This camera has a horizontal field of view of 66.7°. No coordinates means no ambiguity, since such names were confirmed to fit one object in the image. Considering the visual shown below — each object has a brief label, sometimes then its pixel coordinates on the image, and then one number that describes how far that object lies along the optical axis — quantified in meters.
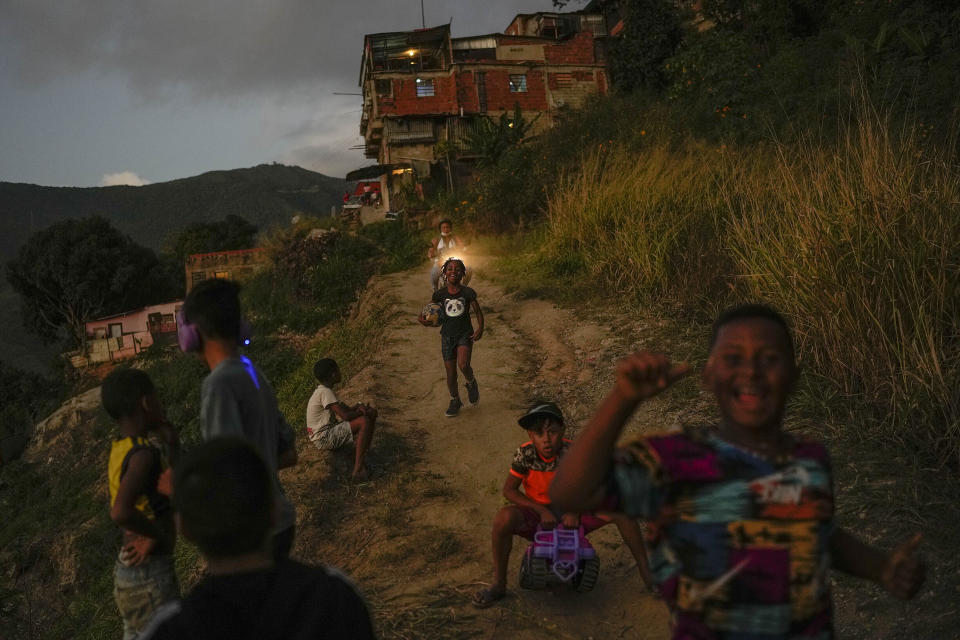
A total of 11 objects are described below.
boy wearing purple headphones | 2.49
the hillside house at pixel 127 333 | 29.53
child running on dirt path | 7.42
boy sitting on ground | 6.45
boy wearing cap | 4.12
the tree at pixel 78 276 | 39.91
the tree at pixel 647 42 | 30.45
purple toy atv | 4.04
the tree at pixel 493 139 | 23.47
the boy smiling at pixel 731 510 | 1.57
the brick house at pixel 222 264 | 32.12
